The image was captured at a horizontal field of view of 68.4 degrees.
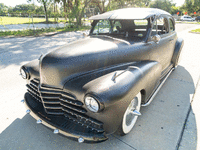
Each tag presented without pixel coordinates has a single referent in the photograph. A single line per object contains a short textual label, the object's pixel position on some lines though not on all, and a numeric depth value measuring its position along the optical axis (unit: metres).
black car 1.78
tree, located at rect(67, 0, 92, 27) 15.47
